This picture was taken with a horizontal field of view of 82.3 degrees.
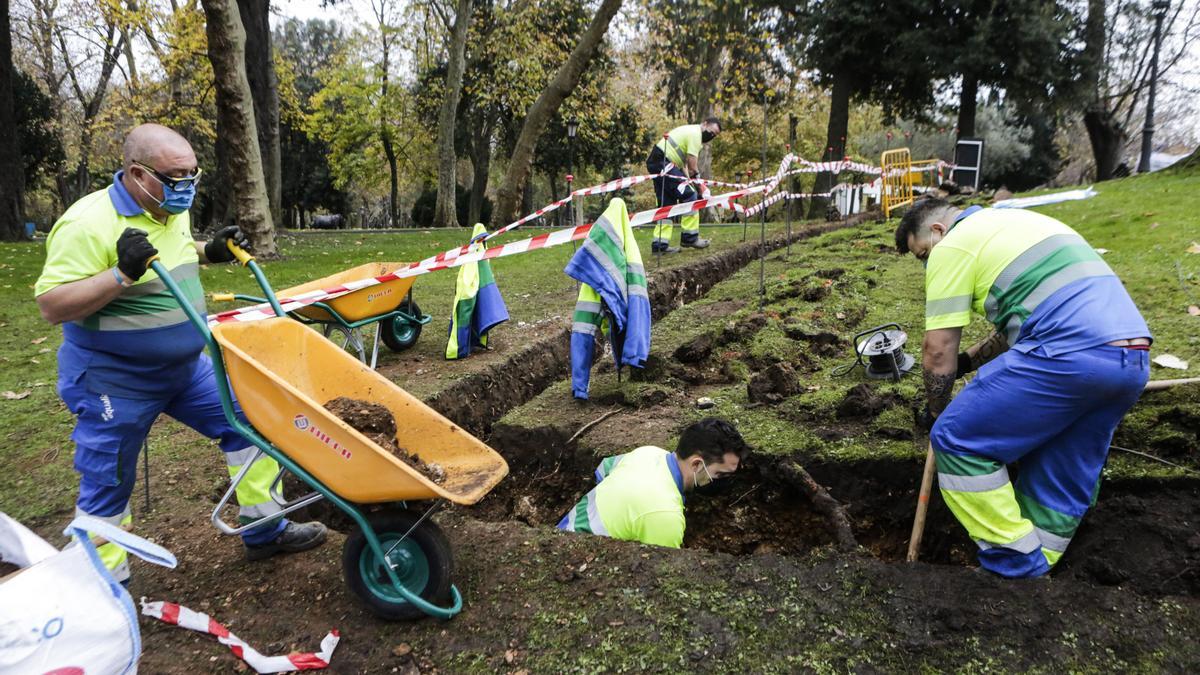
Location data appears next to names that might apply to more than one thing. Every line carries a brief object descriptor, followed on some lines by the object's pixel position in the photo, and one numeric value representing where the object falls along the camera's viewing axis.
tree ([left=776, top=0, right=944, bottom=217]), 17.42
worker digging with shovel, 2.62
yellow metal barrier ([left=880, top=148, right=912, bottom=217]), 15.12
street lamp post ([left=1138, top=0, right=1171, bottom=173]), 17.59
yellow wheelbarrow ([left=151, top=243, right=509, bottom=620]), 2.44
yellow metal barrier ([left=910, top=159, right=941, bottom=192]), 15.78
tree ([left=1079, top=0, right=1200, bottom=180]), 17.48
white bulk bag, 1.68
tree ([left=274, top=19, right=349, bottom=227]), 35.62
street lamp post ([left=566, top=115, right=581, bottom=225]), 18.88
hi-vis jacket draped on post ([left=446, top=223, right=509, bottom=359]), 6.00
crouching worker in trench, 3.20
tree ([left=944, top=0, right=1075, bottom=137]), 16.20
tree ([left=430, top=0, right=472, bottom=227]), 20.92
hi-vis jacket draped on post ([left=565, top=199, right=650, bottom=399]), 4.76
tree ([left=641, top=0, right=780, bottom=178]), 18.05
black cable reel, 4.82
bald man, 2.60
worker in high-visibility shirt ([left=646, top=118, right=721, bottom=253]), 10.42
